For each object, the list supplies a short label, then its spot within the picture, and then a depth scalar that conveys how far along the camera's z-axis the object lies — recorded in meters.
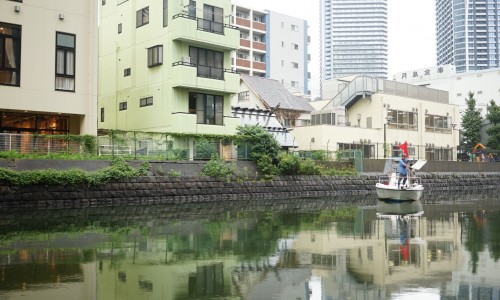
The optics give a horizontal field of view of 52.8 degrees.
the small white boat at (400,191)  28.11
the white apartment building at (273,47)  67.94
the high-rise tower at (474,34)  144.38
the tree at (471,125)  59.97
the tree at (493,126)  56.97
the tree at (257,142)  32.25
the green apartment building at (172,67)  33.19
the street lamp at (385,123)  48.17
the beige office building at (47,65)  25.25
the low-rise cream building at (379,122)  46.50
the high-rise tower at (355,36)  174.50
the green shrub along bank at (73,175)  21.64
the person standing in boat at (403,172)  28.49
